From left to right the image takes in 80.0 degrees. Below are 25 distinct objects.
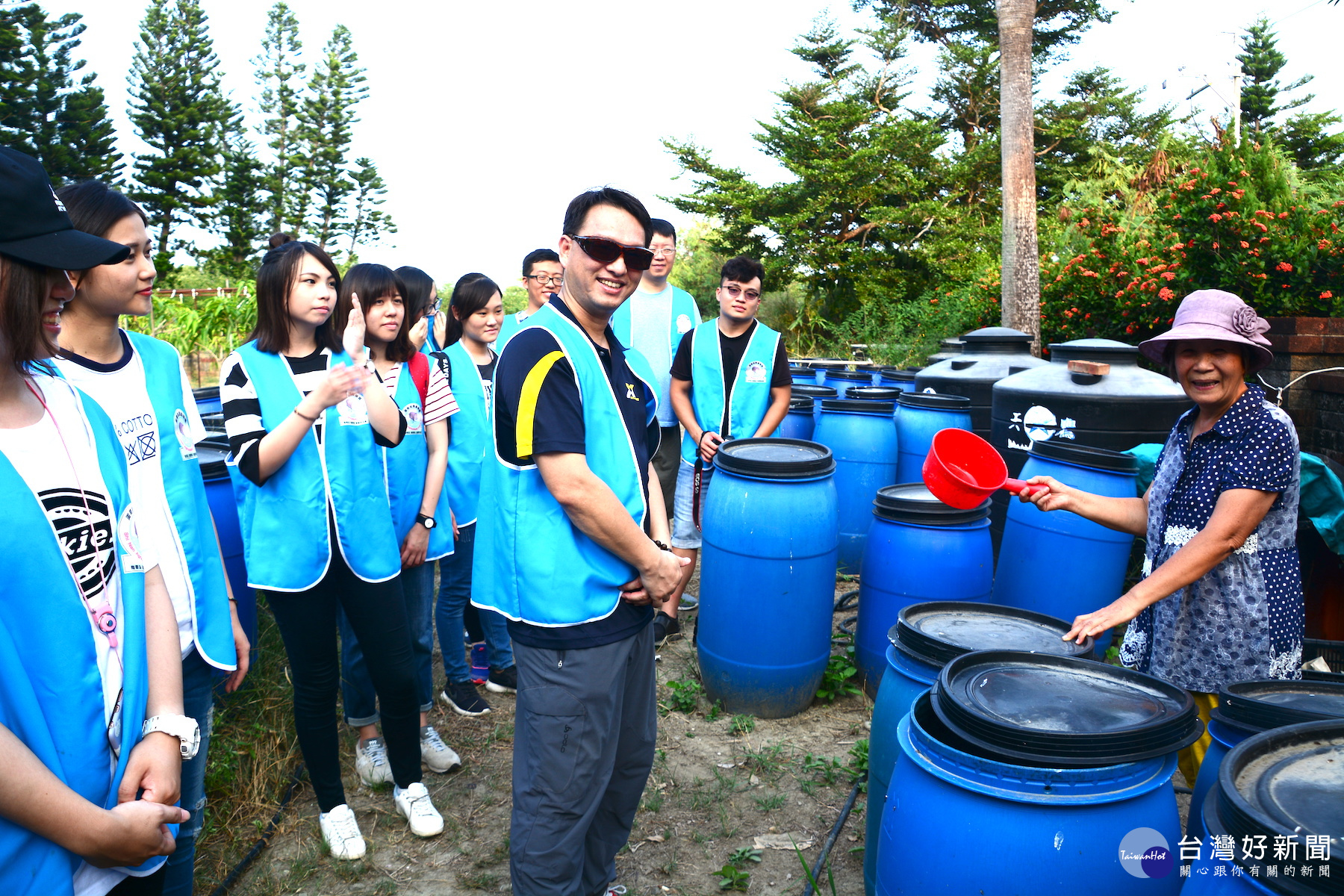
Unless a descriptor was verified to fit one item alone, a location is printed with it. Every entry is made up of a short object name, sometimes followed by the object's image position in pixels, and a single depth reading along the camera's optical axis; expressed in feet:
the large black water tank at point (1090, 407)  13.73
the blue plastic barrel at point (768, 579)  11.49
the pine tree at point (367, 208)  141.90
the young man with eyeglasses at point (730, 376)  13.71
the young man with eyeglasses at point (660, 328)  15.17
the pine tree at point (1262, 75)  120.67
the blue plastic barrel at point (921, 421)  17.52
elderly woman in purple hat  7.09
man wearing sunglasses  6.21
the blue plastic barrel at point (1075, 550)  11.58
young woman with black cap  3.40
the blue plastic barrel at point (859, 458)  17.46
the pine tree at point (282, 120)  133.18
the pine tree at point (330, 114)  135.33
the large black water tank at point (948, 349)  24.17
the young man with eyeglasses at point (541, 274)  14.21
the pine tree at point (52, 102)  95.96
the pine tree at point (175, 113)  114.83
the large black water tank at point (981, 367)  18.51
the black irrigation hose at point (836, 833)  8.27
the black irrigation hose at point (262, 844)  8.13
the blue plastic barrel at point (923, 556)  11.39
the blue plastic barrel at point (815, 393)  20.62
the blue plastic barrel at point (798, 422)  19.49
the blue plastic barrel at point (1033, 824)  5.11
